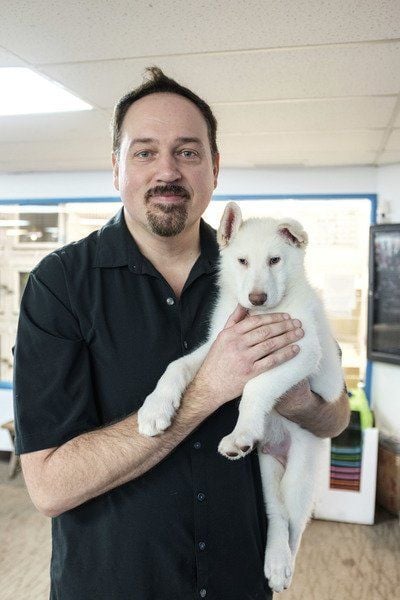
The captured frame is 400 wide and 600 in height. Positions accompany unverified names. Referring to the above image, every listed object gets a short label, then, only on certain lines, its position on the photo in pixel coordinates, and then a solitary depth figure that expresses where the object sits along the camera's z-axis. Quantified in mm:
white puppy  1433
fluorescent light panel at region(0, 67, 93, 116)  2760
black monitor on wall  4648
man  1389
